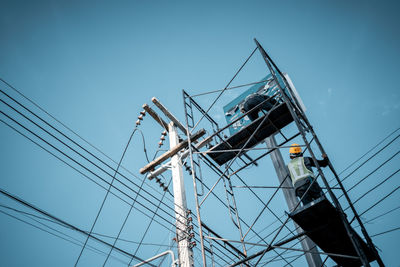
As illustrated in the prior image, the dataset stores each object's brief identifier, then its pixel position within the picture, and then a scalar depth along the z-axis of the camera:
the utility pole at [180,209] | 6.92
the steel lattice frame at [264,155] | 4.62
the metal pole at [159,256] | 7.86
